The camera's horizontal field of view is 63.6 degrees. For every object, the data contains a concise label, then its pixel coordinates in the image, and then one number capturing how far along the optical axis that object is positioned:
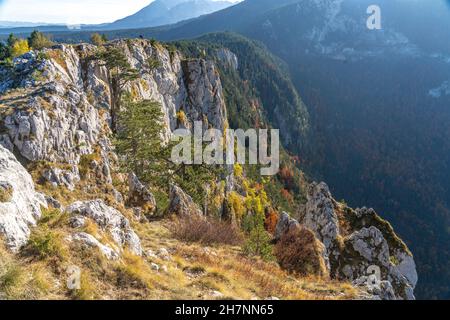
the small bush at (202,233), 20.30
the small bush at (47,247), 10.67
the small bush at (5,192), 11.71
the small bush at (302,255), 20.19
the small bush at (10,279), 9.08
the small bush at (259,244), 19.70
